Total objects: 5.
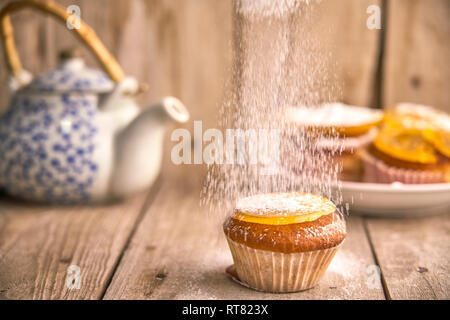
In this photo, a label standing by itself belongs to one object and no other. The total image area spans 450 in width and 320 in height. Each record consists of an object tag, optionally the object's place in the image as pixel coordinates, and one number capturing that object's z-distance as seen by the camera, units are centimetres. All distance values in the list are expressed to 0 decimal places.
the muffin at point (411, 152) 103
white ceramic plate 96
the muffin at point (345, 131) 103
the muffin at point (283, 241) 68
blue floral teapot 104
